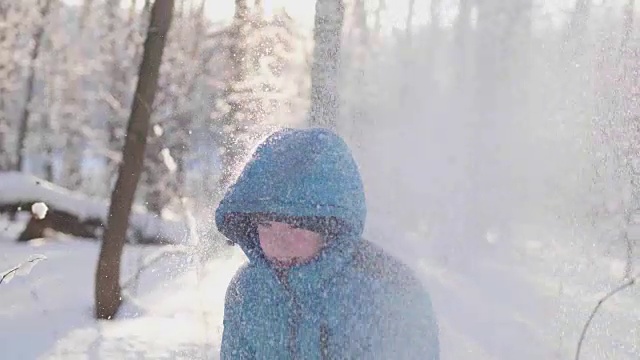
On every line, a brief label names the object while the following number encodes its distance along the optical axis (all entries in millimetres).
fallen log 10555
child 1426
